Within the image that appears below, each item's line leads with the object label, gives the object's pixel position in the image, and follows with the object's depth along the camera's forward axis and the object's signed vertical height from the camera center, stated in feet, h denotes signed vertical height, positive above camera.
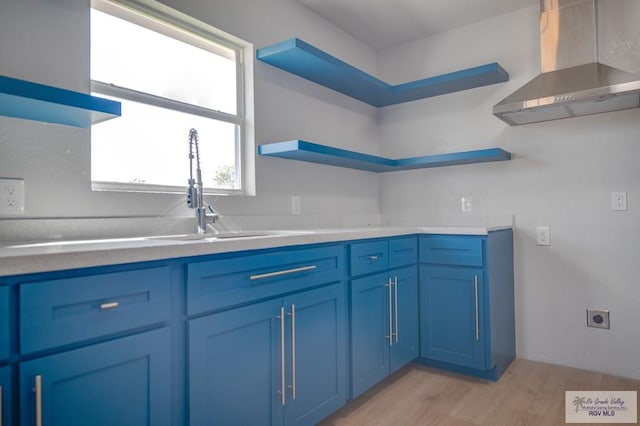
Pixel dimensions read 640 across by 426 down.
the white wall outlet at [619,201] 8.05 +0.21
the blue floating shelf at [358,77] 7.52 +3.00
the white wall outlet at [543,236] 8.89 -0.51
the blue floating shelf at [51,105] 3.86 +1.20
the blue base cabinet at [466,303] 7.85 -1.80
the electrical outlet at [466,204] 9.90 +0.24
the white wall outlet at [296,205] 8.57 +0.24
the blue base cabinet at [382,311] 6.76 -1.76
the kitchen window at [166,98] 5.89 +1.97
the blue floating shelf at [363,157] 7.47 +1.23
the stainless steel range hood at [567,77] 7.15 +2.55
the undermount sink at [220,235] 5.76 -0.28
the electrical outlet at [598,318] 8.25 -2.17
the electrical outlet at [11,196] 4.60 +0.28
